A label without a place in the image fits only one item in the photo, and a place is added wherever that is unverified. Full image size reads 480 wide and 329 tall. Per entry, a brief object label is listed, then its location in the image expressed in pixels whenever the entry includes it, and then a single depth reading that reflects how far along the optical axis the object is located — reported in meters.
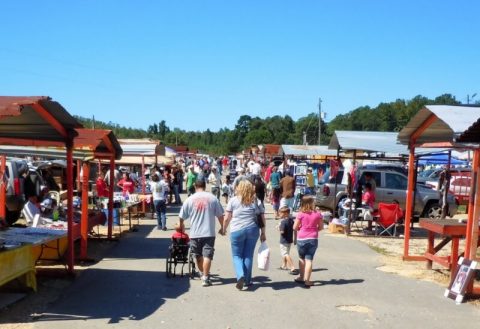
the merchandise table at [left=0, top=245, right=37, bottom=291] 7.06
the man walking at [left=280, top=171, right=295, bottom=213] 17.12
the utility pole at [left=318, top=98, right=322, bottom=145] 67.20
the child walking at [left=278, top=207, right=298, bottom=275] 9.74
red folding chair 15.54
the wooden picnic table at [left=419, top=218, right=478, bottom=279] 9.18
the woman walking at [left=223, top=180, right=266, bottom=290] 8.45
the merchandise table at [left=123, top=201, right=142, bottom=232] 15.99
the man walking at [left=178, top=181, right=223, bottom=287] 8.59
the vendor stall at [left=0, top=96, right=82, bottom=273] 6.49
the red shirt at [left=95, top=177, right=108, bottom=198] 16.89
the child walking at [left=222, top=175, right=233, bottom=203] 25.67
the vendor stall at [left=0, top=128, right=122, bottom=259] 10.95
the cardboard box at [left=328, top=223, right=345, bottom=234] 16.36
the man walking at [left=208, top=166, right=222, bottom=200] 25.27
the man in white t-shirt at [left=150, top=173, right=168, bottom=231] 15.77
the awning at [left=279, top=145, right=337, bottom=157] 28.19
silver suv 18.41
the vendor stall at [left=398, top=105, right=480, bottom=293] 8.05
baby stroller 9.36
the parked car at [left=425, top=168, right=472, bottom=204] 22.22
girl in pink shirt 8.80
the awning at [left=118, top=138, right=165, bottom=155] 21.84
